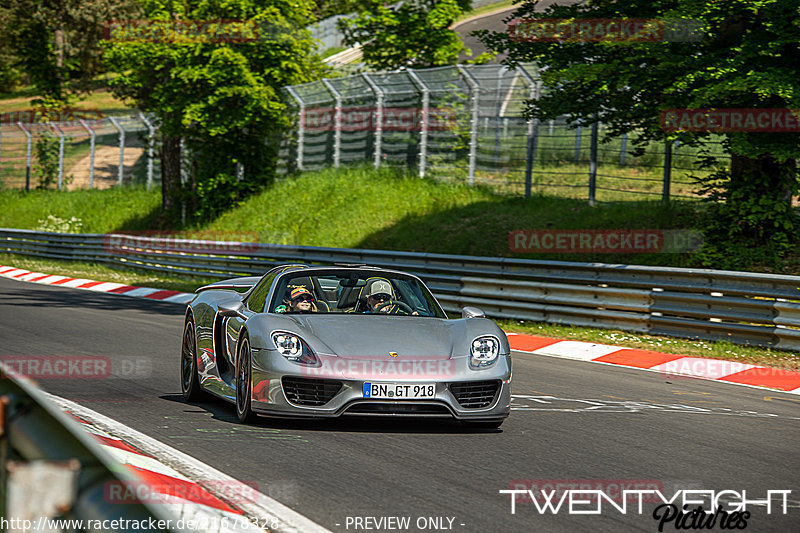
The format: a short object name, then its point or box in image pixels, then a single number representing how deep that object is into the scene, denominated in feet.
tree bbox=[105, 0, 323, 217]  178.70
